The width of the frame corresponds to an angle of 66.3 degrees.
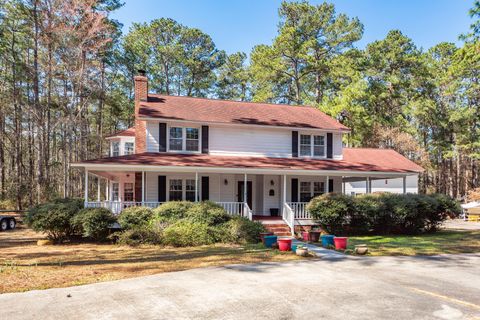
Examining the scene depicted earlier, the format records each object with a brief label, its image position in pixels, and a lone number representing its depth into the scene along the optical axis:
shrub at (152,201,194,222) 14.62
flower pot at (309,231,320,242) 14.58
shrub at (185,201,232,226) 14.62
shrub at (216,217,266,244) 14.16
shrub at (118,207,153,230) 14.44
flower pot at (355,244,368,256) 11.67
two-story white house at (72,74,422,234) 17.52
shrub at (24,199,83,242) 14.02
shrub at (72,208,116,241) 13.96
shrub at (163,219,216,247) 13.48
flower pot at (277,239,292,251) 12.05
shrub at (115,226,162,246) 13.55
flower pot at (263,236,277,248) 12.65
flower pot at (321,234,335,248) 13.21
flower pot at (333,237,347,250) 12.49
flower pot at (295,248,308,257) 11.22
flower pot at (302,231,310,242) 14.85
